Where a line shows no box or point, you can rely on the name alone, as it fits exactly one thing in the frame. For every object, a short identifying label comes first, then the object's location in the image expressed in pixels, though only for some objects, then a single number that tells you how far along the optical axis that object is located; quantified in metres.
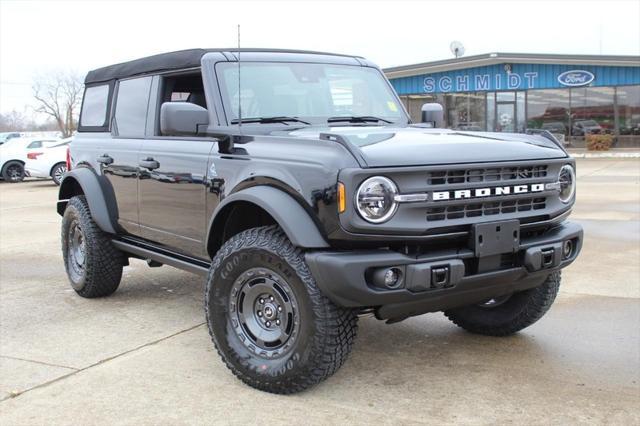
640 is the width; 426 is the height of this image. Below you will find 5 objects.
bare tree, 64.46
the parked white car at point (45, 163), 19.92
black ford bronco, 3.29
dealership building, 27.22
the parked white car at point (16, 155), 21.45
